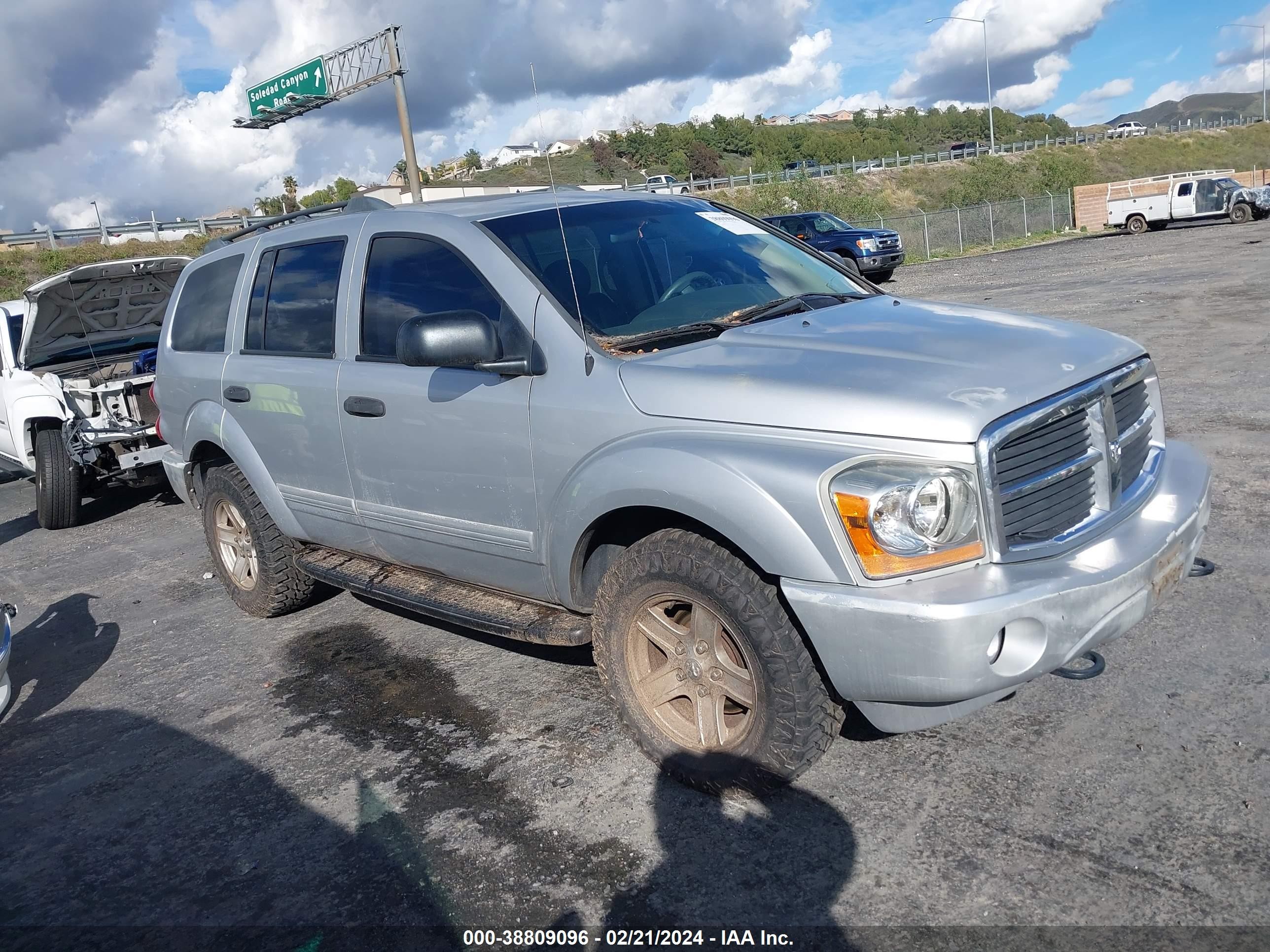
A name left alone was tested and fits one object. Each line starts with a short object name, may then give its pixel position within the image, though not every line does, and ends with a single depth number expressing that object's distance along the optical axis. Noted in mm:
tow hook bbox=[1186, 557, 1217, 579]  3639
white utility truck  31484
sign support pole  18234
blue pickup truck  23391
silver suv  2736
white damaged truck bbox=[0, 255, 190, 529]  8117
